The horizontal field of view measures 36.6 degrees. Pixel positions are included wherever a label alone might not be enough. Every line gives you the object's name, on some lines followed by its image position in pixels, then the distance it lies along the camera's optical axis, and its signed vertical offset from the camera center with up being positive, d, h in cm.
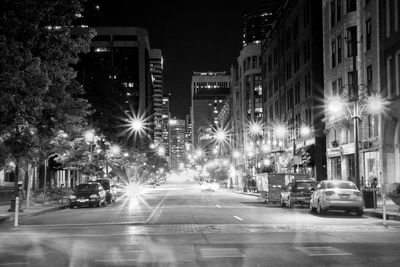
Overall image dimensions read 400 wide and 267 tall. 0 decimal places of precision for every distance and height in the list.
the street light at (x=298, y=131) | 5734 +447
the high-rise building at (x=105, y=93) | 6469 +936
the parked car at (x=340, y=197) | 2673 -94
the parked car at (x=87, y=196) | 3875 -122
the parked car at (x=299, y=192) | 3447 -89
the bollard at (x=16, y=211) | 2428 -139
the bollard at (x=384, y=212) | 2132 -128
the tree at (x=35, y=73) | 2289 +423
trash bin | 3012 -109
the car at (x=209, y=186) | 7519 -117
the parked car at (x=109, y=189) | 4414 -91
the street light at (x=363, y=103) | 3134 +461
